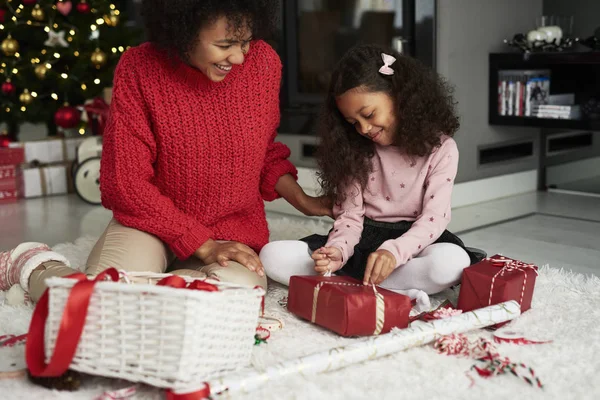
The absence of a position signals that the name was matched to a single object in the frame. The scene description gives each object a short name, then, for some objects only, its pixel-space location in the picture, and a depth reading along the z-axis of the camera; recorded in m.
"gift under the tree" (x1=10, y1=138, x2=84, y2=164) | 3.72
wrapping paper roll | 1.26
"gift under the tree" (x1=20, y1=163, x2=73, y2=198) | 3.70
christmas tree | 3.85
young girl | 1.77
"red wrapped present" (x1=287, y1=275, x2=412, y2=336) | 1.52
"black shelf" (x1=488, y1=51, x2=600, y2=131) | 2.97
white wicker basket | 1.22
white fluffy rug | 1.28
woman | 1.69
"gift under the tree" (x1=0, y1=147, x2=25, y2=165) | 3.59
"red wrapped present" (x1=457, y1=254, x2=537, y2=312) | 1.62
